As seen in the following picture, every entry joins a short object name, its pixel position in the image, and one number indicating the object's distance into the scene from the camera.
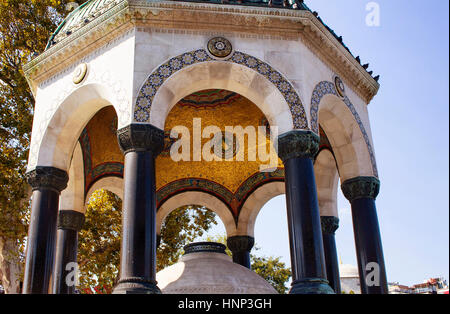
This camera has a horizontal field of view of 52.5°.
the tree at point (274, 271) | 28.06
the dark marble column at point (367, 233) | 8.81
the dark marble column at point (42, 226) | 7.79
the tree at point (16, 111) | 12.57
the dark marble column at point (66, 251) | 9.80
